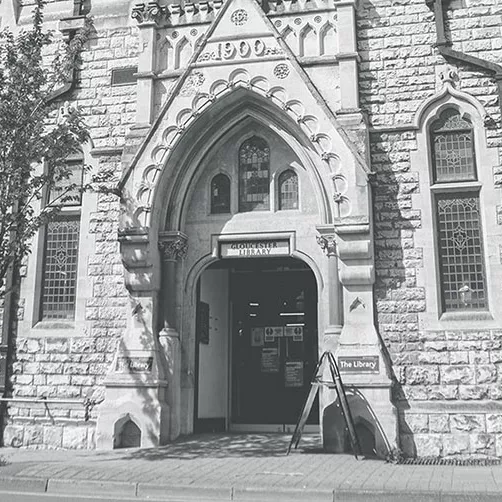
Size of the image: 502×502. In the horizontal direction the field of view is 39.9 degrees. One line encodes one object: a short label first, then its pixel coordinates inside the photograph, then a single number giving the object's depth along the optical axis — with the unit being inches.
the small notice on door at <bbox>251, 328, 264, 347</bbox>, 611.5
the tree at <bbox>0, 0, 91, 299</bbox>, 437.4
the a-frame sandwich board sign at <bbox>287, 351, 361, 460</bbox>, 434.6
